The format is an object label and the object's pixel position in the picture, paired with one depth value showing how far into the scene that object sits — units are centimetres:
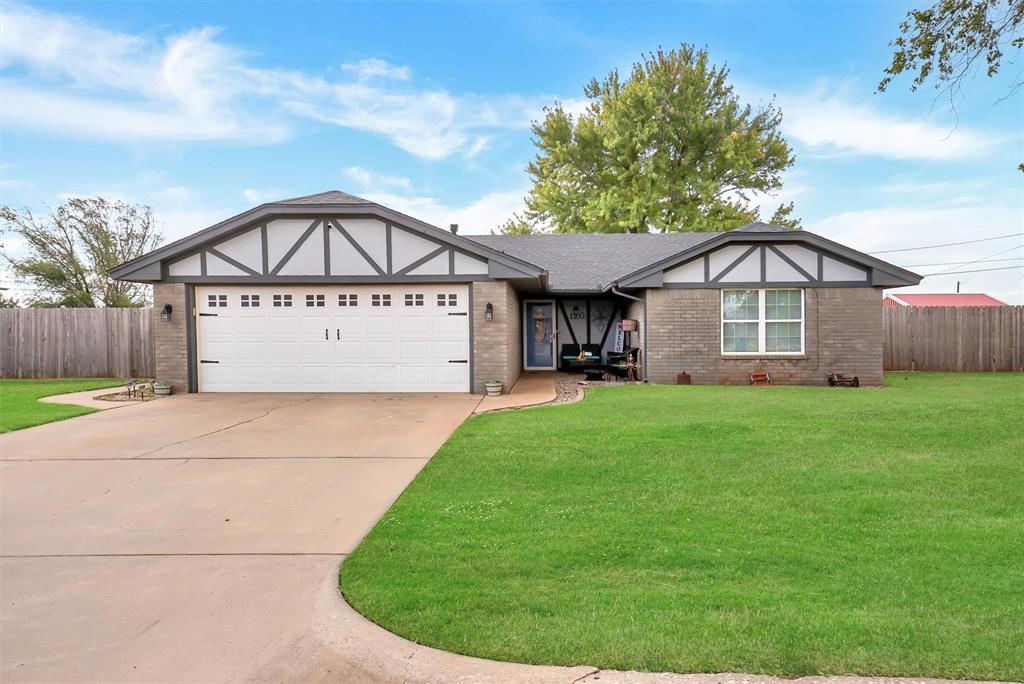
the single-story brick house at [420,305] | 1274
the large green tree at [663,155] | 2884
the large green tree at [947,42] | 664
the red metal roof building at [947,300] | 3731
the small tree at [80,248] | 2550
